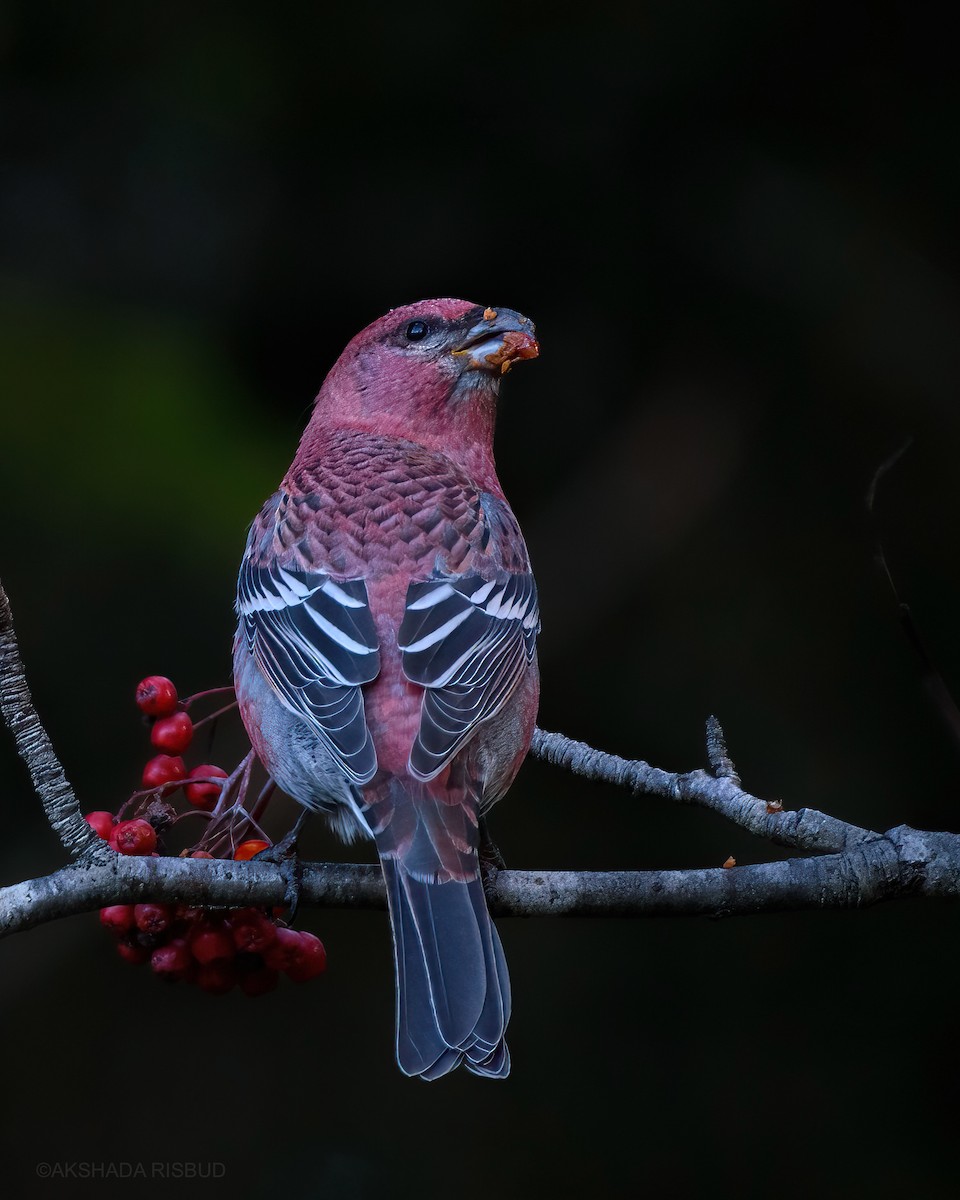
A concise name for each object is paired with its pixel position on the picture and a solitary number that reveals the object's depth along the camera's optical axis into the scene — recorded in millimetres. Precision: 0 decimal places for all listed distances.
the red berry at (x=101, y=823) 4965
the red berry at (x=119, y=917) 4699
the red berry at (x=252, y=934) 4727
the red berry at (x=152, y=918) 4660
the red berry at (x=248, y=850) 5078
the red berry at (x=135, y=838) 4617
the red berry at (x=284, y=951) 4797
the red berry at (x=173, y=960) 4730
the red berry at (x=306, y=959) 4816
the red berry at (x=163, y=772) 5180
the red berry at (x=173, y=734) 5332
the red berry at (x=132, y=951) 4793
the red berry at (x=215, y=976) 4715
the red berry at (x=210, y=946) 4660
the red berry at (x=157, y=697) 5328
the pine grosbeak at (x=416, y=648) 4664
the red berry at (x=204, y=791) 5240
